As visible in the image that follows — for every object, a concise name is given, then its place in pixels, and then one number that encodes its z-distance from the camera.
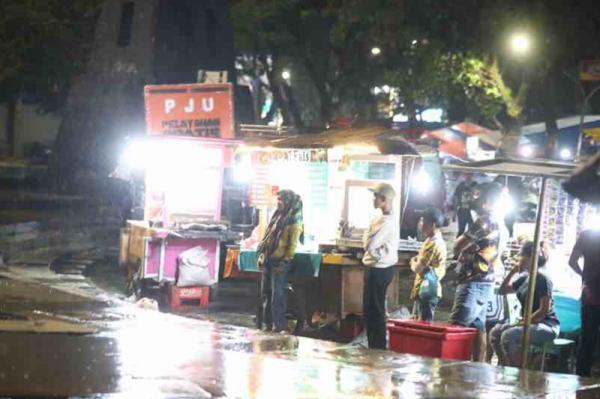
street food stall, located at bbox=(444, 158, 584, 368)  8.89
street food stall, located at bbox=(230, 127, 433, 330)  12.21
